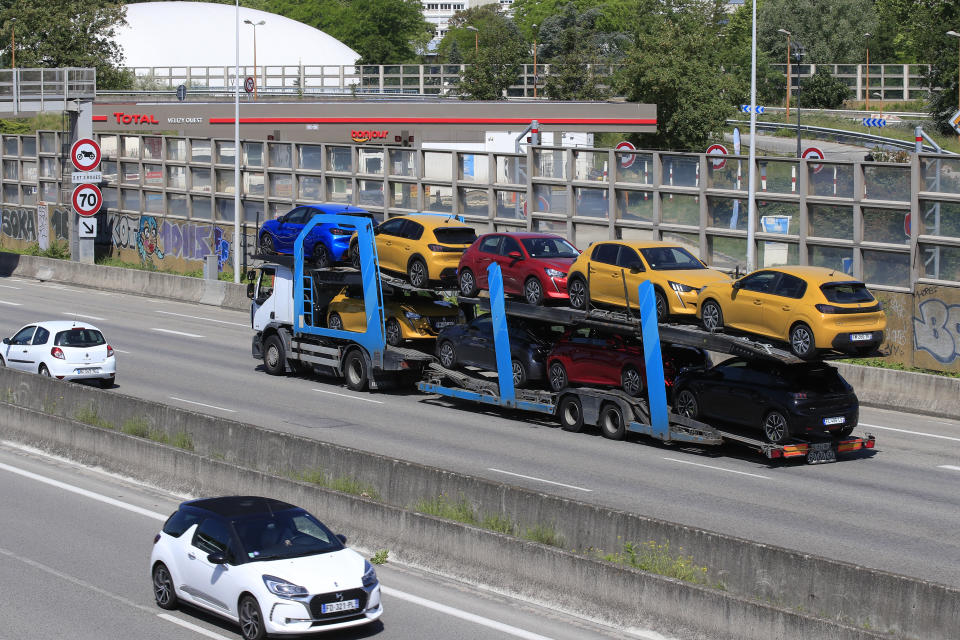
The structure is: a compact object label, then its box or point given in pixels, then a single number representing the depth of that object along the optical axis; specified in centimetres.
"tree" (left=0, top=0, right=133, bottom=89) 8888
